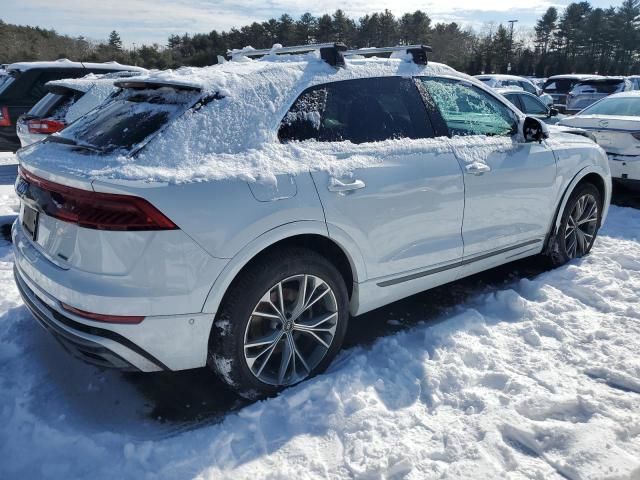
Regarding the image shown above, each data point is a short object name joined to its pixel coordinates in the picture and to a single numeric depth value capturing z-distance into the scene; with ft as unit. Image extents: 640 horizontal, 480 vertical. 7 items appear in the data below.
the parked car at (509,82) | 51.47
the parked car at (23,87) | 27.68
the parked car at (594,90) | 49.37
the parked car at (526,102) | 34.96
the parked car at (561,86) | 67.66
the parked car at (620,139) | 22.57
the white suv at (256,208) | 7.69
